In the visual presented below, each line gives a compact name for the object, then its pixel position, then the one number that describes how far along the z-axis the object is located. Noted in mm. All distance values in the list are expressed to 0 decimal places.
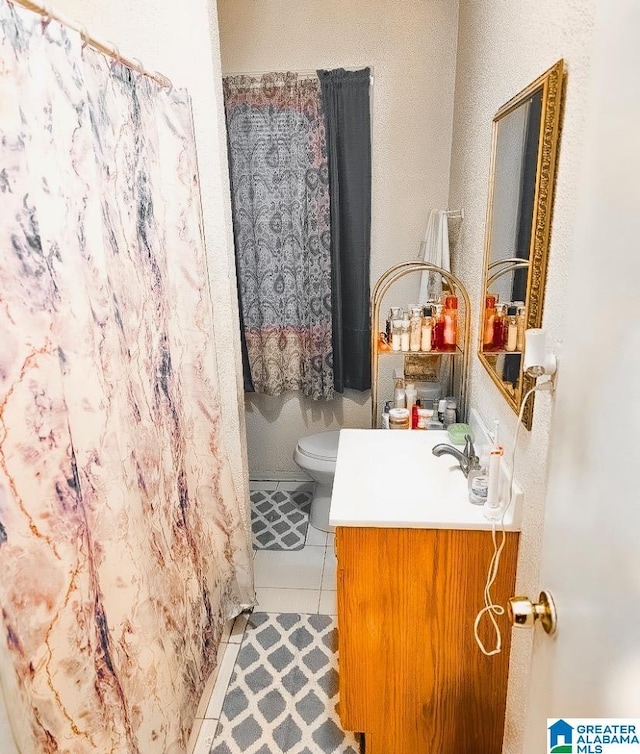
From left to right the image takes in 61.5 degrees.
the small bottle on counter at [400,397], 2064
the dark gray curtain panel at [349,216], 2465
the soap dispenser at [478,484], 1381
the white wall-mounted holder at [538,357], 947
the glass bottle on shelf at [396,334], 1983
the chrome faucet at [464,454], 1553
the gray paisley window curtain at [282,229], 2500
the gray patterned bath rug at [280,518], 2633
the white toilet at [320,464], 2566
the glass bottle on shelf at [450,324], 1992
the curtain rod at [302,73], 2467
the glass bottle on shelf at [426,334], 1985
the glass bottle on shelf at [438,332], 1999
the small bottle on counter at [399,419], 1973
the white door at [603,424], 521
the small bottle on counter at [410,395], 2043
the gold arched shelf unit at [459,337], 1928
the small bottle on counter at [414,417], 2006
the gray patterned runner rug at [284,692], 1647
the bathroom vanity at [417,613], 1349
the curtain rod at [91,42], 930
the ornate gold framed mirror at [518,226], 1064
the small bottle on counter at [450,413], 1946
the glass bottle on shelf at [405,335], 1982
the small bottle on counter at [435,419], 1959
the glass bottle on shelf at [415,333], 1984
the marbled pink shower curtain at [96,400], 886
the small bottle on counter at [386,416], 2065
